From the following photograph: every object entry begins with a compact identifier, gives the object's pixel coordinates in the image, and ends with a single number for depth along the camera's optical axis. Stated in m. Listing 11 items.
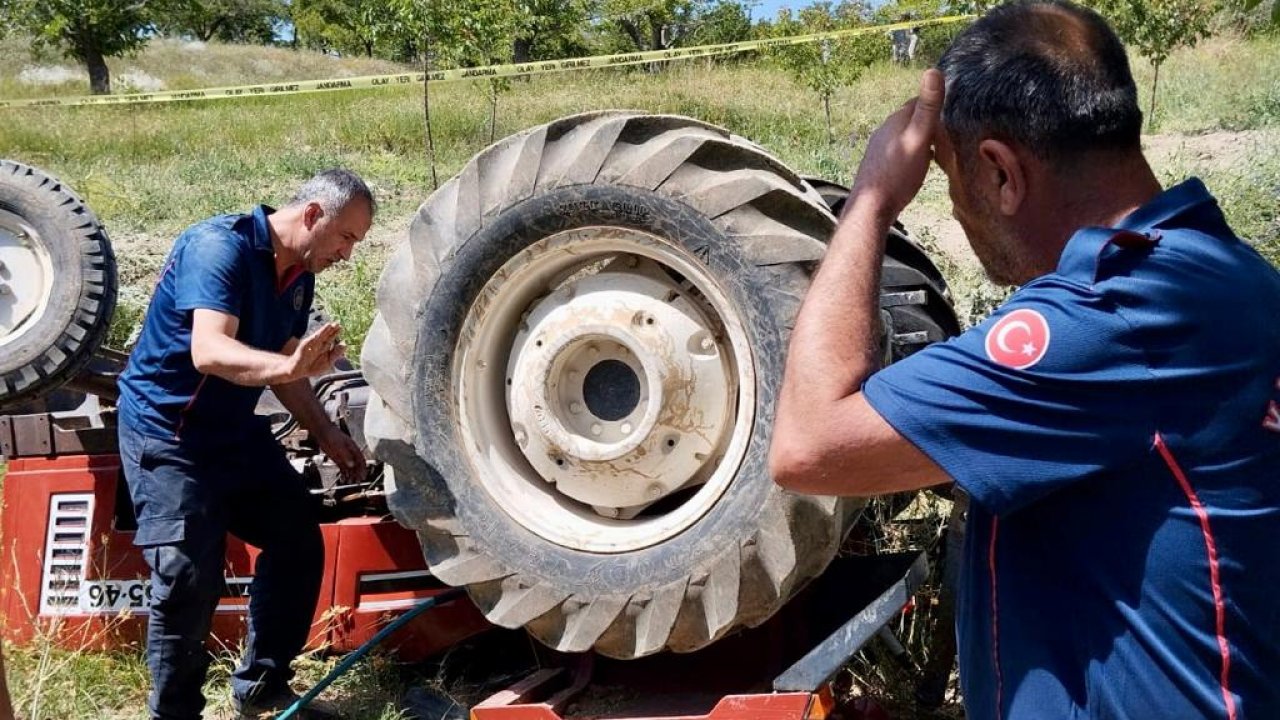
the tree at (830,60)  20.94
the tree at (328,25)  53.22
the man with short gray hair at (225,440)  4.07
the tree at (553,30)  26.23
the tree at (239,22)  62.88
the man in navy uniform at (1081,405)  1.73
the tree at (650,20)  46.47
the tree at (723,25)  47.56
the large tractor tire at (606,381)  3.11
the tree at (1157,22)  18.30
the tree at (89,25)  31.42
